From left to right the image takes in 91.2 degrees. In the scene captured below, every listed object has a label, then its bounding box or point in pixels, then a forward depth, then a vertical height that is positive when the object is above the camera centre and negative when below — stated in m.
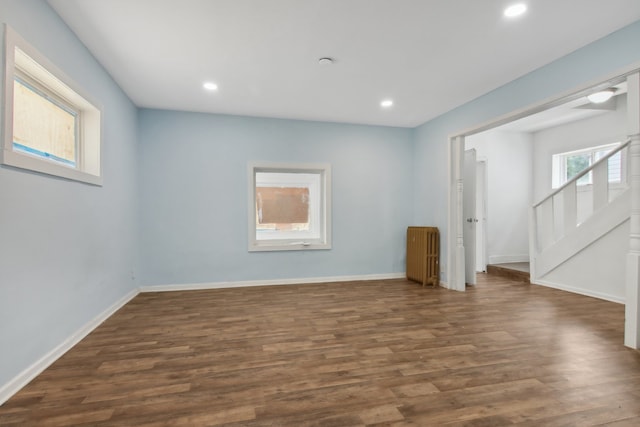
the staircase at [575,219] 4.07 -0.06
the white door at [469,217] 4.79 -0.04
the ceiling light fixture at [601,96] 3.97 +1.53
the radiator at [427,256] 4.68 -0.63
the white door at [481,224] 6.00 -0.17
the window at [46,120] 1.84 +0.76
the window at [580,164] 5.22 +0.95
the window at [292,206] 4.98 +0.16
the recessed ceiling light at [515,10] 2.19 +1.47
